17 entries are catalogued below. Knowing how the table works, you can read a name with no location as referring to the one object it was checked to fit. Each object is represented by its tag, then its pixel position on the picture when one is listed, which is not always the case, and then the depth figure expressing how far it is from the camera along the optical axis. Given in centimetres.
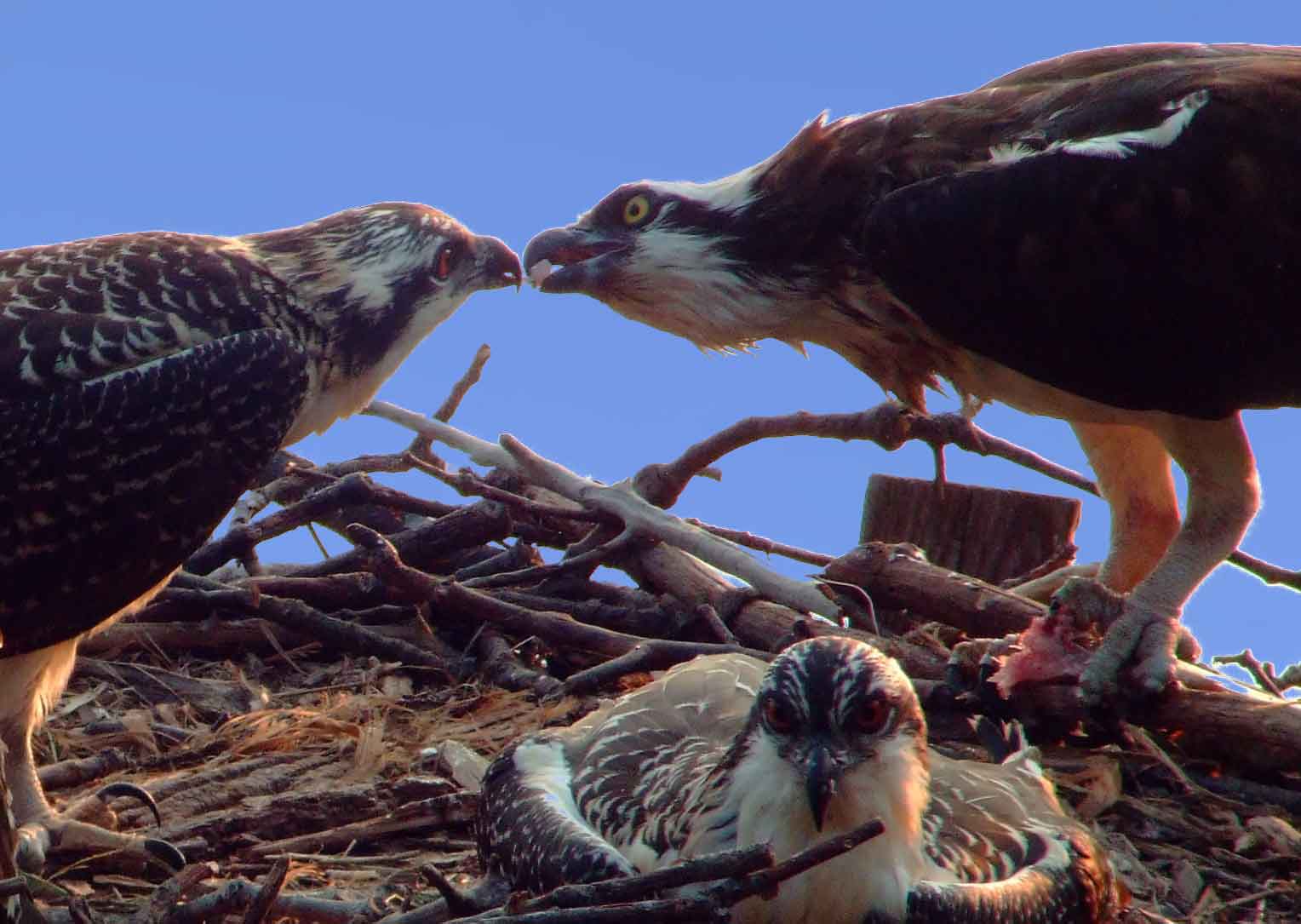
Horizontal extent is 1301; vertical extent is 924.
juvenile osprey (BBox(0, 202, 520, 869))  829
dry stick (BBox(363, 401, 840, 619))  1023
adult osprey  878
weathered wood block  1184
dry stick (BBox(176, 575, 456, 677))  1078
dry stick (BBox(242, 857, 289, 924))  578
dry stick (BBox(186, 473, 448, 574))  1168
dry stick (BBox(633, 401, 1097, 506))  1115
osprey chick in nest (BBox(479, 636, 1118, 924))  586
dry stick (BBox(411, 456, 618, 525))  1149
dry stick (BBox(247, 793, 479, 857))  769
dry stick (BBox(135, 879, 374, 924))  623
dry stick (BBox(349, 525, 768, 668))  1027
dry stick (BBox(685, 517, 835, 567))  1202
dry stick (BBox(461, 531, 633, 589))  1127
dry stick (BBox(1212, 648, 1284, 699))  1018
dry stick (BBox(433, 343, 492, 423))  1352
